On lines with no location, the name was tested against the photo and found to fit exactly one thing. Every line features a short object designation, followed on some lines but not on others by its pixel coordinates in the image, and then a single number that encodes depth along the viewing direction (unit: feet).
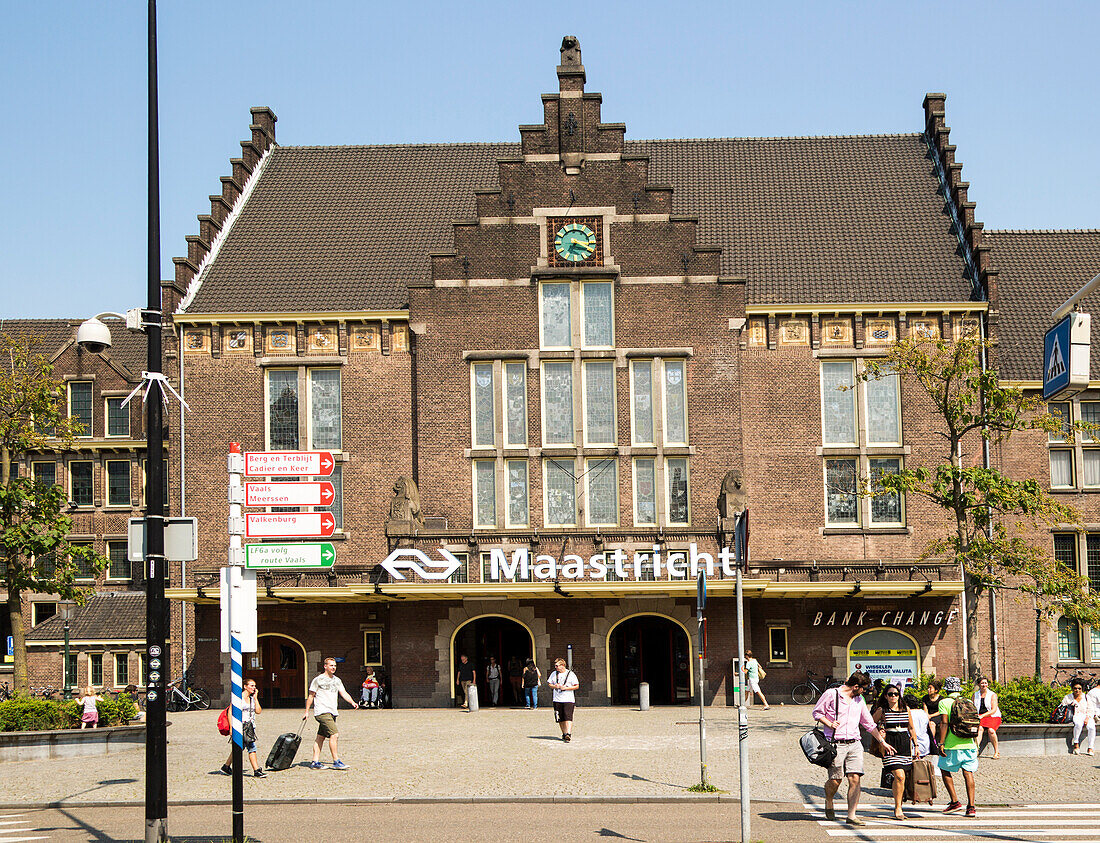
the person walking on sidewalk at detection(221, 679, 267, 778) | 48.65
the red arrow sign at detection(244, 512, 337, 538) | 49.21
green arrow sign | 49.19
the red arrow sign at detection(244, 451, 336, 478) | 50.01
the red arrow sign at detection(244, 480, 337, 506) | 48.83
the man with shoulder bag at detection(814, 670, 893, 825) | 53.26
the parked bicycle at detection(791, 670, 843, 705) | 115.96
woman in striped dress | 55.21
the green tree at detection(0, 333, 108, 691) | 103.24
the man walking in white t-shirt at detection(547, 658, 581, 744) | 81.00
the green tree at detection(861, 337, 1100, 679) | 88.53
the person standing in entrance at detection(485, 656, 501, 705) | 116.88
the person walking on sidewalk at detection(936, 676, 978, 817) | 56.13
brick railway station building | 117.60
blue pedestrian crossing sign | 43.80
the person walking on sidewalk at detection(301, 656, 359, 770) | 69.26
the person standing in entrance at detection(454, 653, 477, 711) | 116.06
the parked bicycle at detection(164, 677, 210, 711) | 119.96
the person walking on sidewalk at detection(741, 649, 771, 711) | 108.58
